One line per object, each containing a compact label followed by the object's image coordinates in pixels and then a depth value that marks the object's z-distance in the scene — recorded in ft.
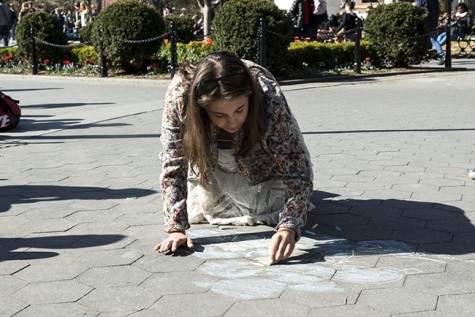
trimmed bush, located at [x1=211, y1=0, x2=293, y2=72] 39.04
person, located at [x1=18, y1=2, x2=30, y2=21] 77.50
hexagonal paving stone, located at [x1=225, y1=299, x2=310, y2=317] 8.77
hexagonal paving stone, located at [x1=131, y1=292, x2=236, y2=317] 8.84
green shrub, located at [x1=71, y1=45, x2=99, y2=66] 50.26
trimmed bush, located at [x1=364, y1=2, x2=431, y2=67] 45.91
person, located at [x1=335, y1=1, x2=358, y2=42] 61.36
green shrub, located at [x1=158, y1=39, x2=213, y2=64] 44.65
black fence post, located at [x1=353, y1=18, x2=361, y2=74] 43.29
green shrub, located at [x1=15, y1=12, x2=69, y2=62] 52.16
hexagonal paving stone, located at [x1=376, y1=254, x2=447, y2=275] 10.23
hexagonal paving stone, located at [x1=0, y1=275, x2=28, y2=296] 9.63
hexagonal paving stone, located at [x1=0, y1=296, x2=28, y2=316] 8.93
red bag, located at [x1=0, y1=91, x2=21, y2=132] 24.25
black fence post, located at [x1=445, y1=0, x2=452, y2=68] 47.13
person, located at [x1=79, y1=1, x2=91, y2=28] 106.09
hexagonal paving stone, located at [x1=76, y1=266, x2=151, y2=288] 9.91
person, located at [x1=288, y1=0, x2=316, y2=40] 51.67
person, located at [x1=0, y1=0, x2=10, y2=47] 68.80
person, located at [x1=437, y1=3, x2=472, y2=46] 64.50
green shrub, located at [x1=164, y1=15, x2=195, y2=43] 55.62
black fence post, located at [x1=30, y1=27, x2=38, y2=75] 50.29
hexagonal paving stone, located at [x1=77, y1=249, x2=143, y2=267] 10.77
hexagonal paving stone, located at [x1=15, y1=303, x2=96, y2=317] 8.82
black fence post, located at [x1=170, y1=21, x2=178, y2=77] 42.22
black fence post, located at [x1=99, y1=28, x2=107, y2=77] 46.06
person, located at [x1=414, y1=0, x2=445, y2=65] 53.06
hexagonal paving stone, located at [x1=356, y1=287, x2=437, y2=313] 8.88
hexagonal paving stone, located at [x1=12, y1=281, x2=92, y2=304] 9.32
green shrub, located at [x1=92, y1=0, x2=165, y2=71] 44.93
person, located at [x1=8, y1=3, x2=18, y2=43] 84.33
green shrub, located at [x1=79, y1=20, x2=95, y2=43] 61.90
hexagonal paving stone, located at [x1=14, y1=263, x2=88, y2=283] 10.11
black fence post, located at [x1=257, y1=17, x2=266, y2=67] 37.60
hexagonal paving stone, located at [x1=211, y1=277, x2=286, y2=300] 9.38
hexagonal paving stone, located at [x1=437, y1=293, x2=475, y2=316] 8.71
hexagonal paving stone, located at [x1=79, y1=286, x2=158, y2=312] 9.04
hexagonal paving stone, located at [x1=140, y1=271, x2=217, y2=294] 9.62
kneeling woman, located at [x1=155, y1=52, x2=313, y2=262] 9.53
